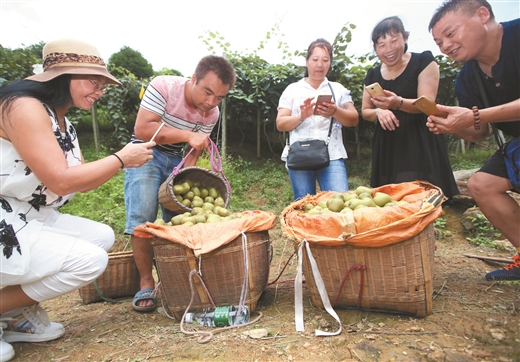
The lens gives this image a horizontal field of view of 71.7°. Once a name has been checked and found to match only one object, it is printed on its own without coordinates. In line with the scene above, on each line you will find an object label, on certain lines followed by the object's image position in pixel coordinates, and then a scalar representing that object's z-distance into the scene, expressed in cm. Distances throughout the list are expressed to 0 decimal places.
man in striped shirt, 265
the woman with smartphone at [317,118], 293
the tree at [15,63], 682
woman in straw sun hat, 186
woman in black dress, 261
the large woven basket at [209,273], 220
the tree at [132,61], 1456
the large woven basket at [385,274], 192
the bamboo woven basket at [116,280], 290
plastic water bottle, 212
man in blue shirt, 221
